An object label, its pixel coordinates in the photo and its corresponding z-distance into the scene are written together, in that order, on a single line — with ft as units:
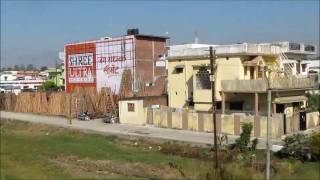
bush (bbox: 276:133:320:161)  82.79
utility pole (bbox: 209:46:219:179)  75.54
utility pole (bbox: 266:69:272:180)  60.18
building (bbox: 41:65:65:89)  289.94
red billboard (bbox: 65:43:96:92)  200.64
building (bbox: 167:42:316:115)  130.93
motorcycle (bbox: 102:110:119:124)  154.40
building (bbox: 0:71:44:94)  301.43
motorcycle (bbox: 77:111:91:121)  164.25
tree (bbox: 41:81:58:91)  275.84
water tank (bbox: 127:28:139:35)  191.19
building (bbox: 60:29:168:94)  184.96
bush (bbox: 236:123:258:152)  98.99
